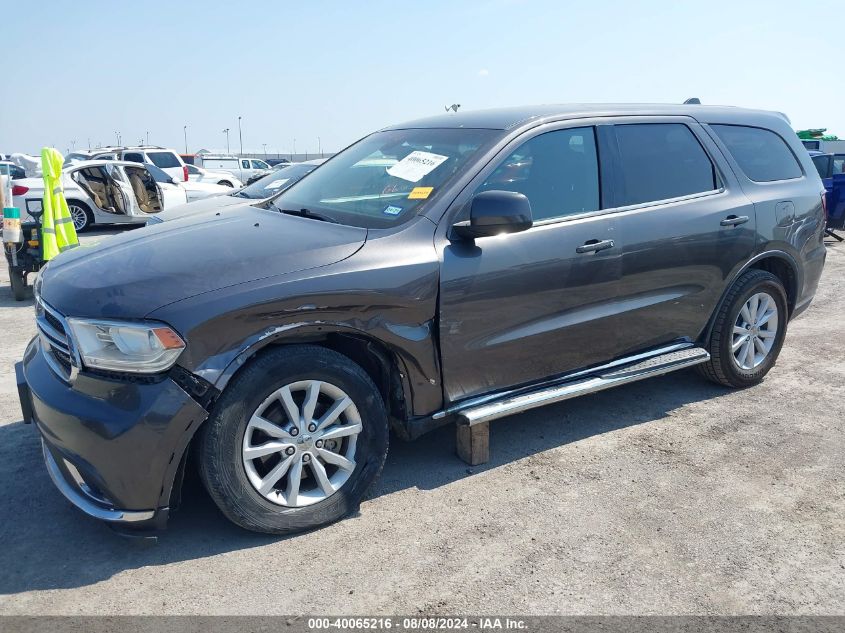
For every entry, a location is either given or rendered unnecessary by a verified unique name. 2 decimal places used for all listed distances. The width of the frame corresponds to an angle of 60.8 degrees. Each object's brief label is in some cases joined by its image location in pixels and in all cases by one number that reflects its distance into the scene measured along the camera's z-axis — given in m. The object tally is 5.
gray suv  2.85
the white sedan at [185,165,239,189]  22.38
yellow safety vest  7.93
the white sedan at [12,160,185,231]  13.69
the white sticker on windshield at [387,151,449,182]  3.79
